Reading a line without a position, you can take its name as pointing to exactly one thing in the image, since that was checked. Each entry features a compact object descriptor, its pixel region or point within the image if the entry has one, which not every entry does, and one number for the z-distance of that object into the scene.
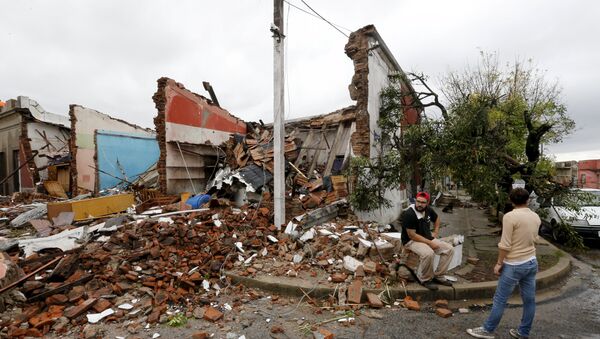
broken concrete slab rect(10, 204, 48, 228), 7.39
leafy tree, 5.81
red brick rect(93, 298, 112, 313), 3.97
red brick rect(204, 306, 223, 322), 3.83
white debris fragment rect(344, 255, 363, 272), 4.99
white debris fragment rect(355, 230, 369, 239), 6.24
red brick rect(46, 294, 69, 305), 4.05
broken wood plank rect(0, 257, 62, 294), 3.89
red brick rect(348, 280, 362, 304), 4.30
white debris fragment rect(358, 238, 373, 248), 5.50
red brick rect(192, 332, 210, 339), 3.35
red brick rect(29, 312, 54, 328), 3.60
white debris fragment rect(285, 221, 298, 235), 6.24
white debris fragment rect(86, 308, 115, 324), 3.77
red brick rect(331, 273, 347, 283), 4.75
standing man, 3.28
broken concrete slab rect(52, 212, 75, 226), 7.02
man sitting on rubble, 4.57
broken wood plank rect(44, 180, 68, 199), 12.46
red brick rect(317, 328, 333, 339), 3.43
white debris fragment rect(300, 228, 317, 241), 6.14
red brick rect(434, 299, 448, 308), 4.32
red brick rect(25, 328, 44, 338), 3.47
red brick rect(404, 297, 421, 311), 4.23
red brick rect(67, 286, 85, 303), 4.11
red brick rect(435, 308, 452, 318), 4.04
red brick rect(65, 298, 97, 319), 3.82
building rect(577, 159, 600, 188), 21.33
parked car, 5.92
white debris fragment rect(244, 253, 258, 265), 5.43
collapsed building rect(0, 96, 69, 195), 13.87
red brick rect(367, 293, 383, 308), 4.21
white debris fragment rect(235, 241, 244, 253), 5.77
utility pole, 6.22
